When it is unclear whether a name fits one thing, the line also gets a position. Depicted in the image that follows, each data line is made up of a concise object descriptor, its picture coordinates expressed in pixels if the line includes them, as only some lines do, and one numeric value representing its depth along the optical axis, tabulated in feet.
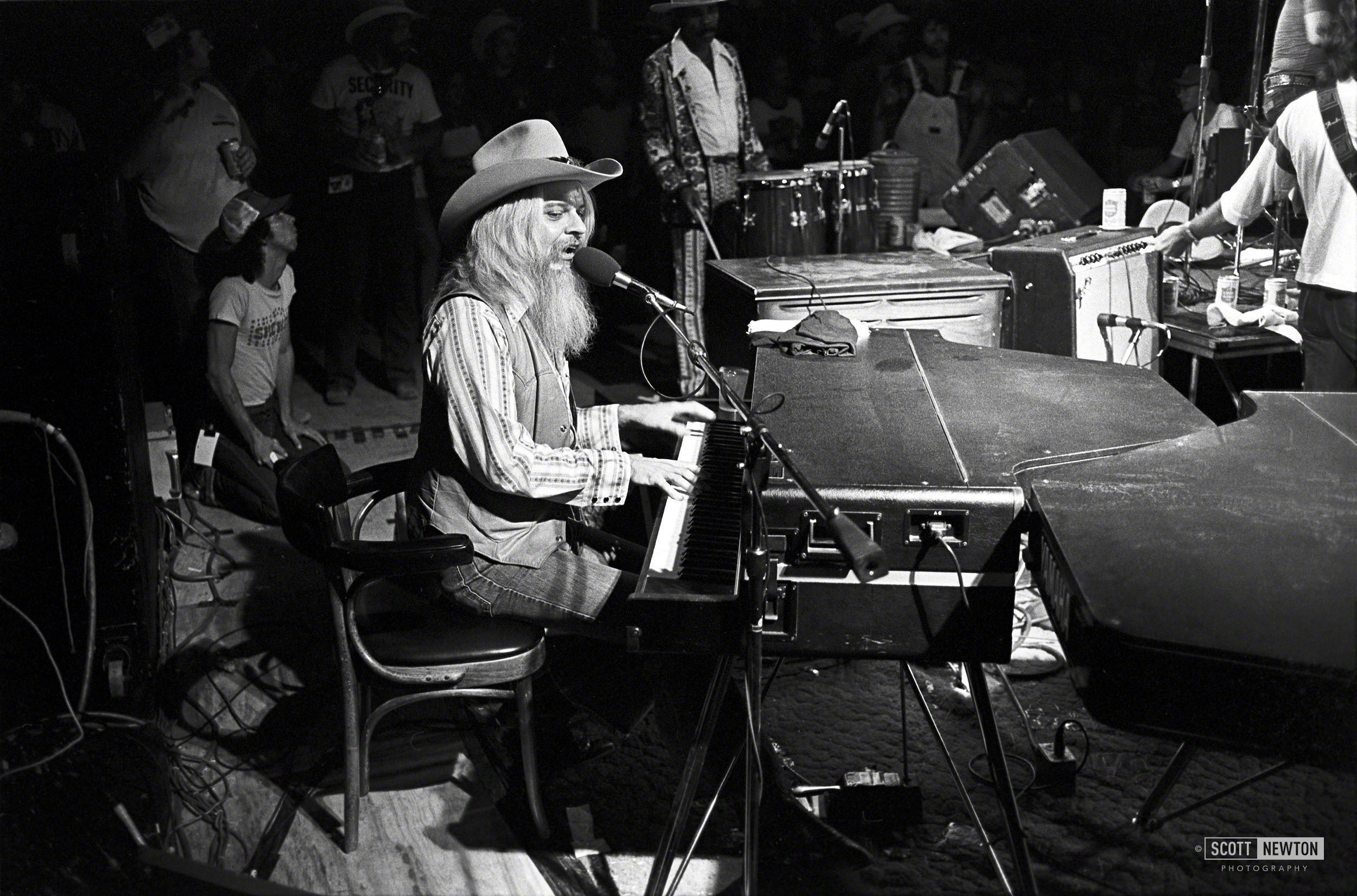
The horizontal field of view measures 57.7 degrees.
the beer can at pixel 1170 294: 16.34
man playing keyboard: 8.36
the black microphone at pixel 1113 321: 14.46
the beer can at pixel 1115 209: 16.87
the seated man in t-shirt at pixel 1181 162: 20.20
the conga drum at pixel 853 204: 20.15
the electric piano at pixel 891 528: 6.95
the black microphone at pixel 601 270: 7.98
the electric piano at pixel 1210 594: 5.32
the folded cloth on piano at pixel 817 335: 10.55
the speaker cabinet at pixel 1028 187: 20.76
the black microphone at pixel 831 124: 18.79
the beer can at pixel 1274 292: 13.87
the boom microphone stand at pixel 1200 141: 13.61
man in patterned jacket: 19.38
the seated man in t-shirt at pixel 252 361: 14.19
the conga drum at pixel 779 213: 19.21
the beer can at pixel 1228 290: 14.73
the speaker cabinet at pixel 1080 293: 15.07
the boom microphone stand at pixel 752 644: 5.76
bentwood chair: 8.00
